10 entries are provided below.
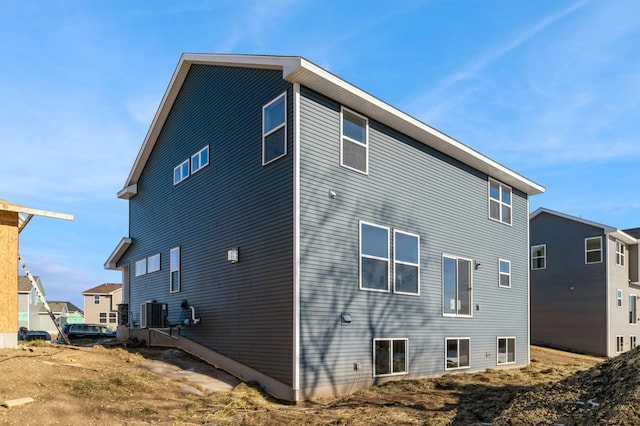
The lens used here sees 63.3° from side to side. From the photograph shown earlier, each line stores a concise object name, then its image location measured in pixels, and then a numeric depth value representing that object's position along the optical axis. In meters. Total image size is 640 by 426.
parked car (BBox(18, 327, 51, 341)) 23.46
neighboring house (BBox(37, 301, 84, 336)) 50.86
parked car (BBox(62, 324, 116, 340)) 22.23
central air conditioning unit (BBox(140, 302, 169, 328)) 14.67
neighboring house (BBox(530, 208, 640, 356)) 25.88
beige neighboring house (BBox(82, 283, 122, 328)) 51.25
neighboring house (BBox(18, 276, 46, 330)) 44.98
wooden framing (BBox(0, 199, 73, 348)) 12.52
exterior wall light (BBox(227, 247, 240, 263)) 12.37
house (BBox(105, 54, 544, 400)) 10.95
